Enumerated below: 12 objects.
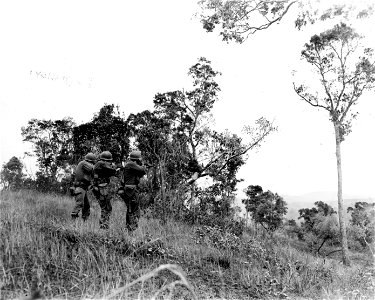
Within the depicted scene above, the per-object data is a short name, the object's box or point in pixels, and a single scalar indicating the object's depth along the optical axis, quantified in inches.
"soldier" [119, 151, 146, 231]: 272.8
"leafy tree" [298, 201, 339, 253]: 944.3
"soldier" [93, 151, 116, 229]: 289.4
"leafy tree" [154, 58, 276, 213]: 585.0
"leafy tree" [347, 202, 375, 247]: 837.8
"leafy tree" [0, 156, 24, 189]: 472.3
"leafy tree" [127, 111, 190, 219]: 404.6
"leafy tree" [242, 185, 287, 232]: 869.2
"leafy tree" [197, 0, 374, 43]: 358.0
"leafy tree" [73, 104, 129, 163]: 576.1
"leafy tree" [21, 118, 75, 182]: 717.9
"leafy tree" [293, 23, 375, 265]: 670.5
